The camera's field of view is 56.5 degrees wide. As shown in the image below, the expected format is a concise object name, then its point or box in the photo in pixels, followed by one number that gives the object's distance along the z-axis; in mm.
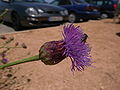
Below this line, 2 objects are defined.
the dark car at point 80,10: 5555
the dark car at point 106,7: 7467
